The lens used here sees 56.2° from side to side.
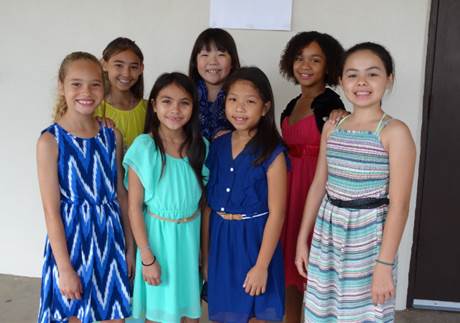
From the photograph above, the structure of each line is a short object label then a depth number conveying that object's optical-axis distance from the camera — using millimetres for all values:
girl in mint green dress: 1585
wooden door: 2311
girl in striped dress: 1369
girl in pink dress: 1827
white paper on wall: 2354
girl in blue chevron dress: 1500
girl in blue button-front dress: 1590
